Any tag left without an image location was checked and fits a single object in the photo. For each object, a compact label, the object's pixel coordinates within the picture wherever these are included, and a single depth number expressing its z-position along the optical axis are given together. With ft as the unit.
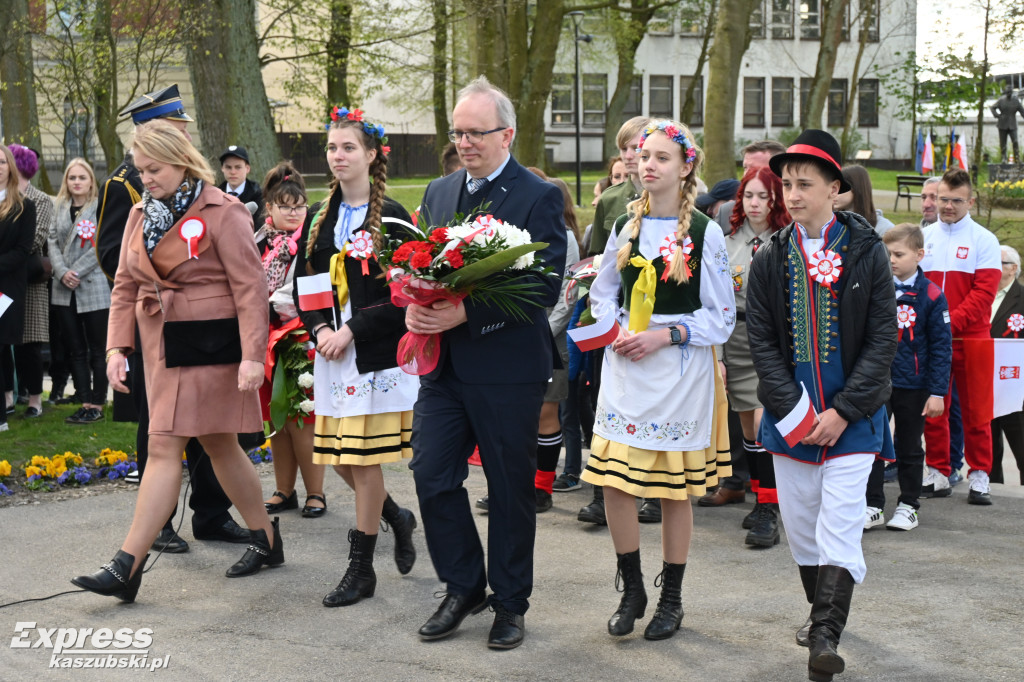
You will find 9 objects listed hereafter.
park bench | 90.28
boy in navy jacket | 23.25
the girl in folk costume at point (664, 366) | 16.89
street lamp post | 107.34
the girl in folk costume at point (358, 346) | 18.21
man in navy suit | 16.22
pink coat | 18.47
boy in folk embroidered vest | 15.14
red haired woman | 22.29
